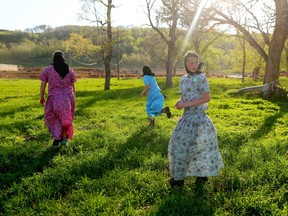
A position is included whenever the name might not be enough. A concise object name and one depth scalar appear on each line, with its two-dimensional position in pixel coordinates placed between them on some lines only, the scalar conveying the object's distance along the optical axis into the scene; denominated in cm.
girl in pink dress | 716
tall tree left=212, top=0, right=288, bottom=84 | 1516
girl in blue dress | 968
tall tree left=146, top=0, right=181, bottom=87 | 2615
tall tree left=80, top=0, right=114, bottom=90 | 2429
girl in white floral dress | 485
